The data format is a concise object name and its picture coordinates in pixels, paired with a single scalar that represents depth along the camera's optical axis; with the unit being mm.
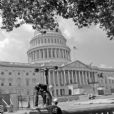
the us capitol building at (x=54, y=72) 97125
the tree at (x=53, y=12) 12781
